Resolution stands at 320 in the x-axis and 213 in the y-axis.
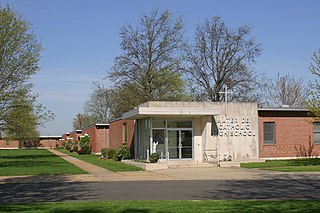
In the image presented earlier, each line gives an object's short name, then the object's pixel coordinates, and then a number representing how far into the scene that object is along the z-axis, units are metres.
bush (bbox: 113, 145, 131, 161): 36.22
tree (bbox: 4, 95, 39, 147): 33.22
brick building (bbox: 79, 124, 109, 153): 54.06
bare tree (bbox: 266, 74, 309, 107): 63.62
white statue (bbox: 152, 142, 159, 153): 30.77
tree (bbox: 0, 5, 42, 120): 30.31
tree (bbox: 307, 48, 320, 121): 25.95
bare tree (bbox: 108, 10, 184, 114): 51.84
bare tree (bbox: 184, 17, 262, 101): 57.18
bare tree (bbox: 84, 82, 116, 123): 82.69
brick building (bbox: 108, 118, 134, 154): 38.09
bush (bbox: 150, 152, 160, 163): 28.97
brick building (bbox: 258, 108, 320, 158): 33.72
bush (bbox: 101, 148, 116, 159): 39.06
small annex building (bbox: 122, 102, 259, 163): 31.02
